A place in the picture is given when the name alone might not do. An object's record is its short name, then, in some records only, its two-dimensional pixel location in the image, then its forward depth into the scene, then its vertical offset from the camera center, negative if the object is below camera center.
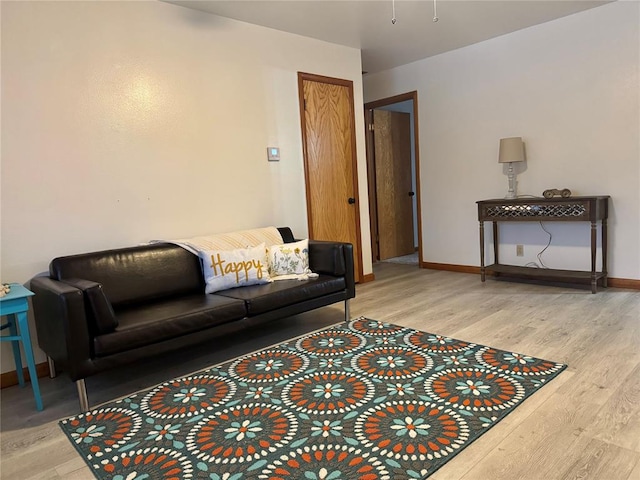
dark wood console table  3.70 -0.41
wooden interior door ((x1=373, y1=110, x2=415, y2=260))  5.95 -0.06
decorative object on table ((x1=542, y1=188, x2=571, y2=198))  3.88 -0.22
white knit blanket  3.09 -0.38
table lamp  4.19 +0.20
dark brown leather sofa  2.17 -0.68
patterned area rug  1.68 -1.06
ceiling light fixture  3.43 +1.36
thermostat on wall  3.88 +0.29
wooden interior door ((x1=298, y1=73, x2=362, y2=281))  4.20 +0.24
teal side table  2.18 -0.57
